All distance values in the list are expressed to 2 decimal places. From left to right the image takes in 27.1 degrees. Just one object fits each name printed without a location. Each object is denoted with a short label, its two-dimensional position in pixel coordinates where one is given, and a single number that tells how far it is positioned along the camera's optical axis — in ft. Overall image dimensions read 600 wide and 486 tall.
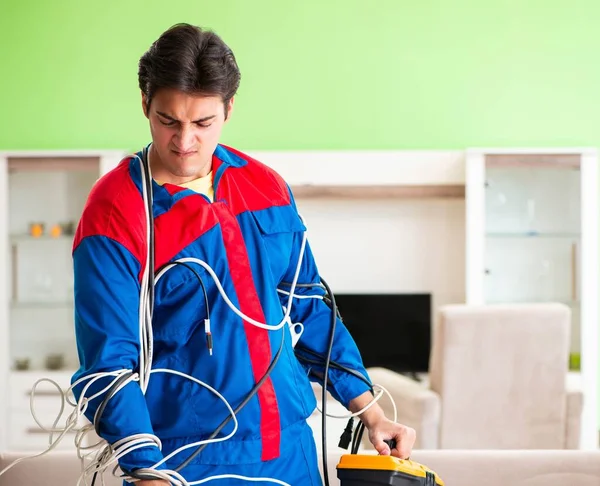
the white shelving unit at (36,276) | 19.64
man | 7.76
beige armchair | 14.95
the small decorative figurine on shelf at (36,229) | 19.96
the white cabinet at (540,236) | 19.20
